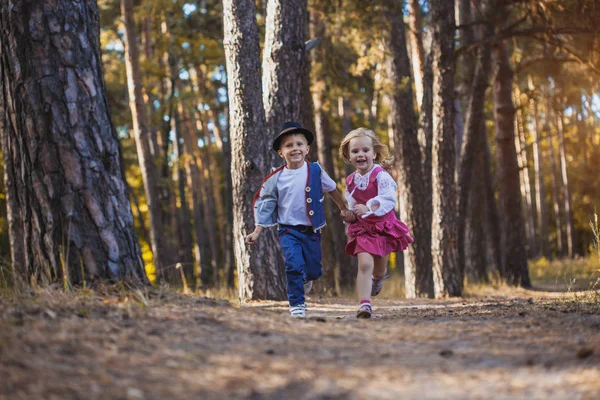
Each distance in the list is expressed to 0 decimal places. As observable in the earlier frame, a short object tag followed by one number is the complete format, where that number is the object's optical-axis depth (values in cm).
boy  714
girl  709
